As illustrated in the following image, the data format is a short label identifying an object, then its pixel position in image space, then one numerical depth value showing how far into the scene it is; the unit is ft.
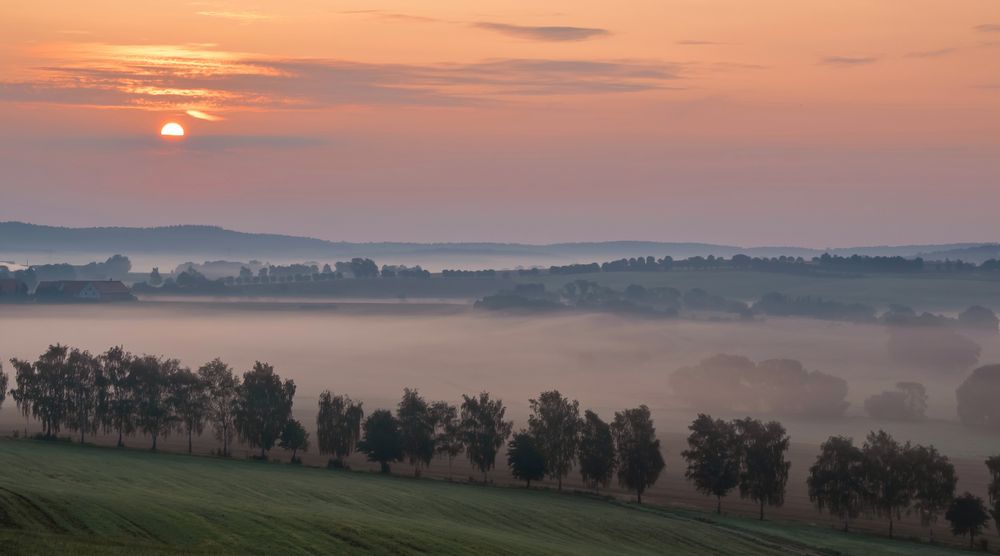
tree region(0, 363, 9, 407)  404.36
